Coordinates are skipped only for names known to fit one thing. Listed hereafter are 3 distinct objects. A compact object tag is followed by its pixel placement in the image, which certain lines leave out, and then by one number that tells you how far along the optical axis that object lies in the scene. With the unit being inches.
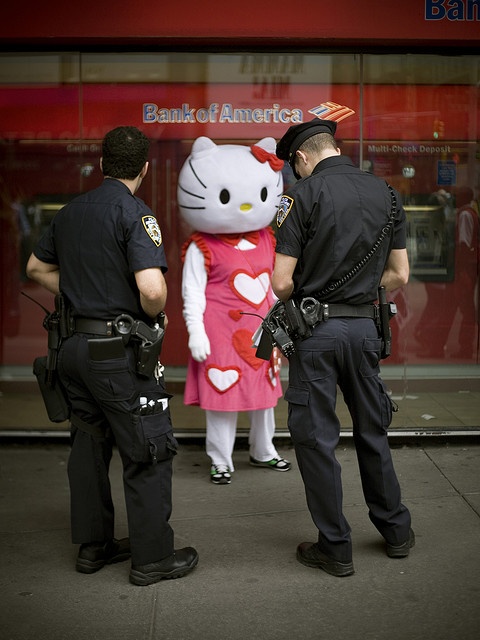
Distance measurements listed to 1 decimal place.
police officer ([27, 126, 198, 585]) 152.1
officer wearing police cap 155.4
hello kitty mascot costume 209.3
